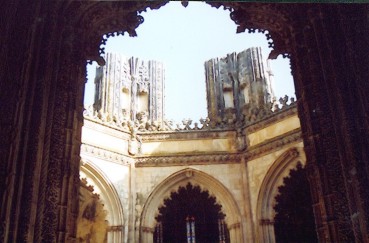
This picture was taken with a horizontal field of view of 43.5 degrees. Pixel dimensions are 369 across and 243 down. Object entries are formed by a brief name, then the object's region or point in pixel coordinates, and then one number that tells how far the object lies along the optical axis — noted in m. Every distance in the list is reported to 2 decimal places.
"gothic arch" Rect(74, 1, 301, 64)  6.90
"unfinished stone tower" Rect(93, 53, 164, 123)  16.52
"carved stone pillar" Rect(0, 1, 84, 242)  4.94
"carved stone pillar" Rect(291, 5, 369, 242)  5.40
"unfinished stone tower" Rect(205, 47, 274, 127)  16.16
